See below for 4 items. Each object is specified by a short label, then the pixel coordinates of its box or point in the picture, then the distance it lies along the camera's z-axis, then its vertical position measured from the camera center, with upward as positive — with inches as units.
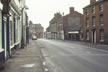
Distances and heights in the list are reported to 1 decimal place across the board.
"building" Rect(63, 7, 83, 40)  2522.1 +168.5
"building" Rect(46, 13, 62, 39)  3319.4 +125.8
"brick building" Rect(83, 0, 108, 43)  1333.7 +97.3
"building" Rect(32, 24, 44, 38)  5083.7 +144.7
